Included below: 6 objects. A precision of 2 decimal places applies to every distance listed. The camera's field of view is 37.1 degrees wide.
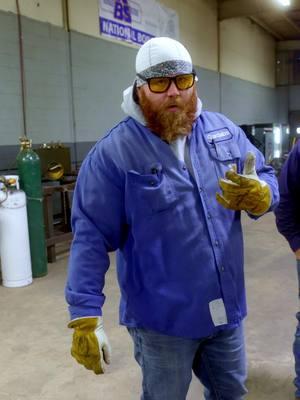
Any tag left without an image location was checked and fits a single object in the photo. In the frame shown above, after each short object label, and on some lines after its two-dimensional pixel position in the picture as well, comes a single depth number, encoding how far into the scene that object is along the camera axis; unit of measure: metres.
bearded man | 1.33
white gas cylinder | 3.92
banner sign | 6.38
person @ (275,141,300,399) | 1.87
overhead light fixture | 7.90
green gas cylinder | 4.15
